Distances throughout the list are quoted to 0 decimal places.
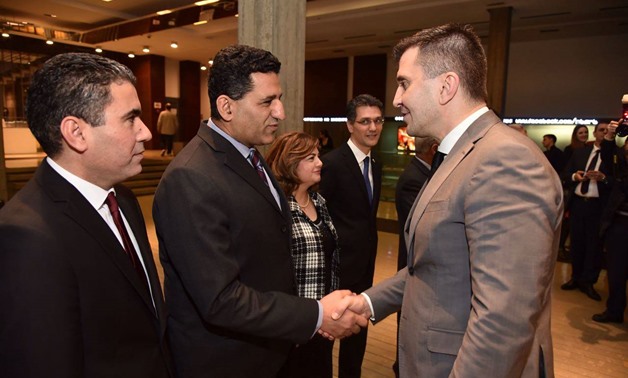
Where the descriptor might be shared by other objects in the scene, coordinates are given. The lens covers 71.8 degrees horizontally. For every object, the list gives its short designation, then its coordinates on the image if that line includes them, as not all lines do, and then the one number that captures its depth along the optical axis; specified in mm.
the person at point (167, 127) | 14945
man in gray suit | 1079
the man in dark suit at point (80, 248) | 965
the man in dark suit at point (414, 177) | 2885
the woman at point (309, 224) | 2252
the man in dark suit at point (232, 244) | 1422
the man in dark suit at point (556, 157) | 7582
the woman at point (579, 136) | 6617
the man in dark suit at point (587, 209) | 4734
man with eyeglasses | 2838
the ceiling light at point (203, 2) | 9596
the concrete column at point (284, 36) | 2855
